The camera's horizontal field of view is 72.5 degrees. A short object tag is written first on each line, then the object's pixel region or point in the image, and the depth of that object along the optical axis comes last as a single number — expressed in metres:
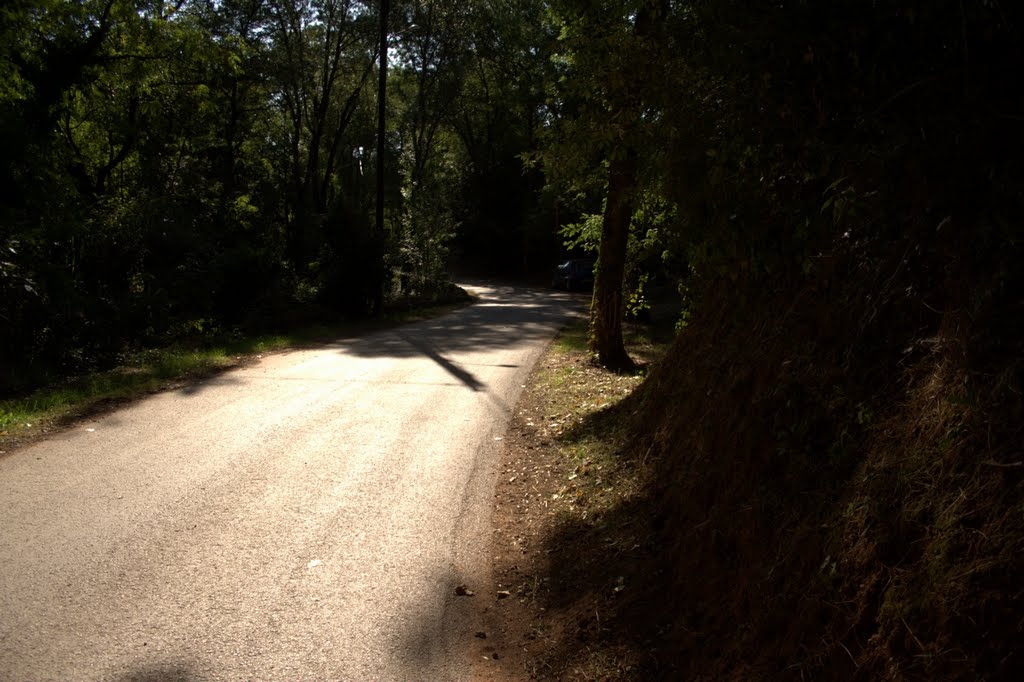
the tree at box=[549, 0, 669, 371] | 6.11
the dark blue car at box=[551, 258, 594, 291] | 38.16
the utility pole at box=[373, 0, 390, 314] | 21.41
